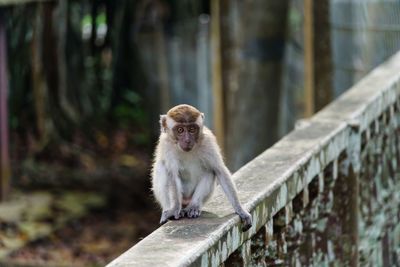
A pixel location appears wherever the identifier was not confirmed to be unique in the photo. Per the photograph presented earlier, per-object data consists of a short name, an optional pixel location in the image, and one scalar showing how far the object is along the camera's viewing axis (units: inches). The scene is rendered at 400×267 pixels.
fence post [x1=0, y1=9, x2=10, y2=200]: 832.2
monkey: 328.8
